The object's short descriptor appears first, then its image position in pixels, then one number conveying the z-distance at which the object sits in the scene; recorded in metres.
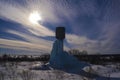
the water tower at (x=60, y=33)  9.76
